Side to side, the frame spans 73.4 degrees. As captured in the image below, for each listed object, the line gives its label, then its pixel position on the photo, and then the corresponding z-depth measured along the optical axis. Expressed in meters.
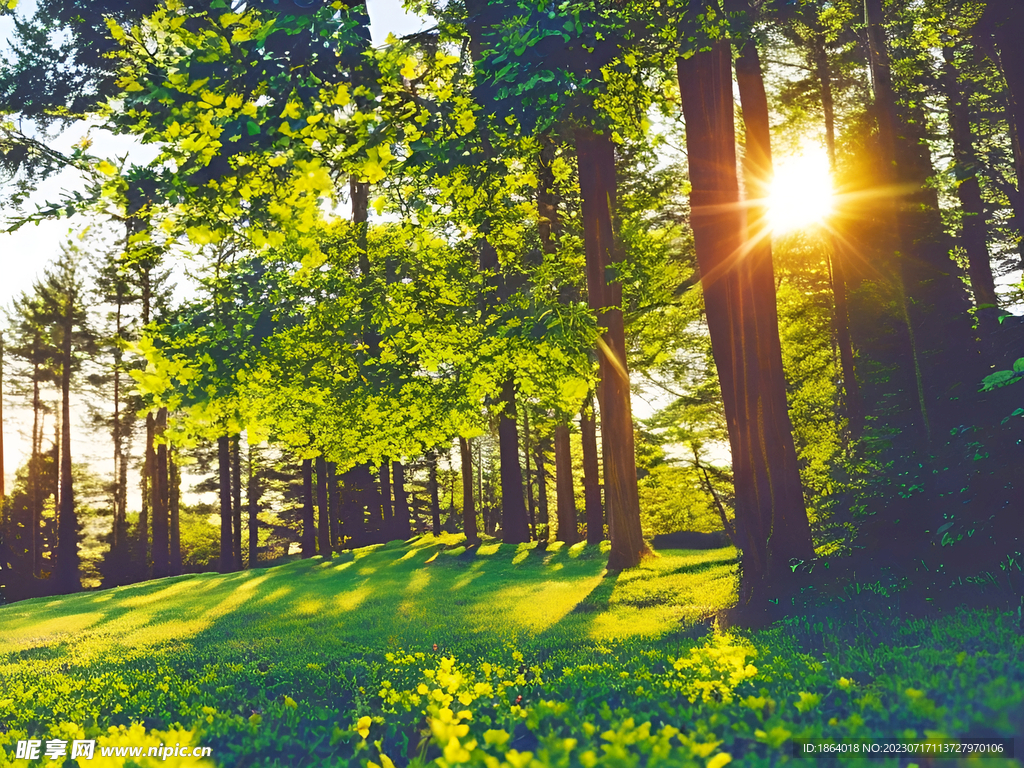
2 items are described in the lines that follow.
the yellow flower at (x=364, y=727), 3.79
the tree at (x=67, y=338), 29.92
